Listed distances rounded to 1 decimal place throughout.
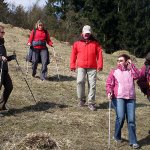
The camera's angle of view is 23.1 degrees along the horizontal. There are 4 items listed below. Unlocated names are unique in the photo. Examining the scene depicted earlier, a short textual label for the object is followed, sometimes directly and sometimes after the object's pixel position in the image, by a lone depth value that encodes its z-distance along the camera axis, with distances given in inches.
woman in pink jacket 290.3
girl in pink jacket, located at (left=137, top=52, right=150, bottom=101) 306.9
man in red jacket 366.6
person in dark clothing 323.1
